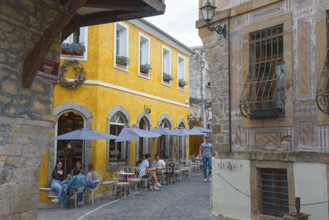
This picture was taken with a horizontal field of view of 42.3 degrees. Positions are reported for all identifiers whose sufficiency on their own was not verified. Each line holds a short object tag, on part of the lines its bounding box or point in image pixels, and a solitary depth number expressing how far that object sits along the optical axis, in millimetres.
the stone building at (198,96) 25547
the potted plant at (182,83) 20672
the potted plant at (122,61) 15164
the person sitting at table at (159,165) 15141
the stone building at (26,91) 5359
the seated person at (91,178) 11828
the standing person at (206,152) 15542
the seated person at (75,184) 11203
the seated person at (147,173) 14198
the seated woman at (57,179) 11592
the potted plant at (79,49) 13688
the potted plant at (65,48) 13531
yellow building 13641
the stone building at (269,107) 7555
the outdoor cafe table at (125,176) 12972
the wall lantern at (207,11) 8796
